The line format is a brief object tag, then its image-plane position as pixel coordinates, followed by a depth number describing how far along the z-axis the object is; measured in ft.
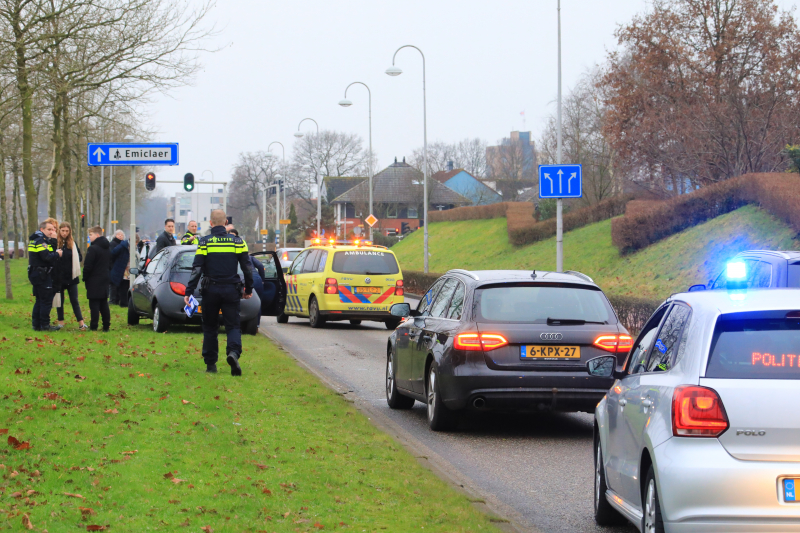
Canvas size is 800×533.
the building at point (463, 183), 362.53
